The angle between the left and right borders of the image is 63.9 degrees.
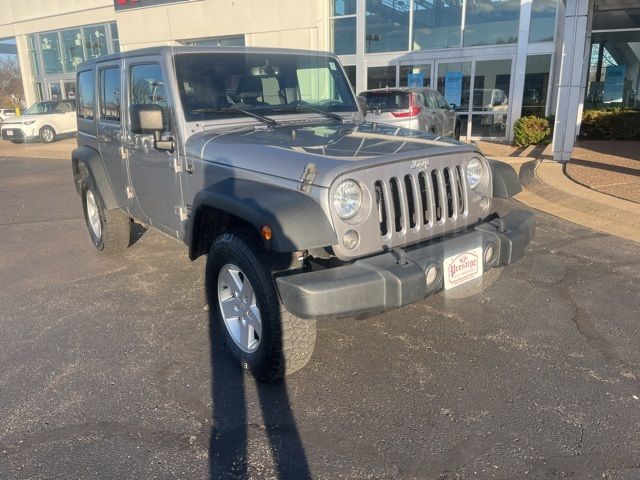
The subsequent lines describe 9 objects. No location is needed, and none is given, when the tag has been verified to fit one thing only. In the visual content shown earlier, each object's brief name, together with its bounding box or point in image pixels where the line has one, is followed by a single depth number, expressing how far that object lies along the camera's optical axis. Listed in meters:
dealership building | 13.92
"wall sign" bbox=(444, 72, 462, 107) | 15.22
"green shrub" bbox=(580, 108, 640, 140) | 12.93
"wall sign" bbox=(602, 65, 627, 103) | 14.45
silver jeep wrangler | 2.71
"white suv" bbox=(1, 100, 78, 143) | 18.98
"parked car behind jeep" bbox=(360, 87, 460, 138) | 11.07
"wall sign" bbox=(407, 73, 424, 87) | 15.75
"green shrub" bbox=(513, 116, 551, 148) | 13.00
